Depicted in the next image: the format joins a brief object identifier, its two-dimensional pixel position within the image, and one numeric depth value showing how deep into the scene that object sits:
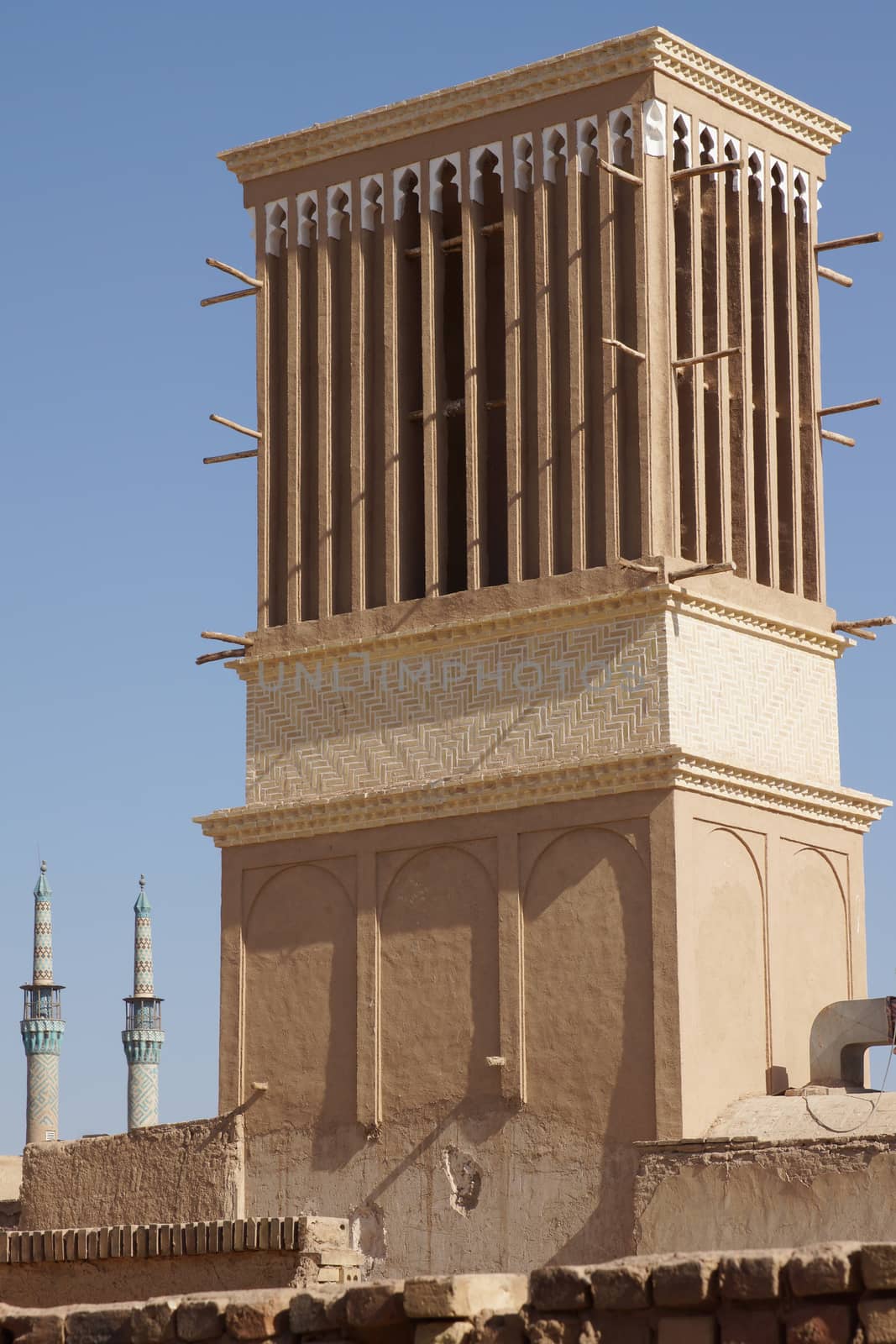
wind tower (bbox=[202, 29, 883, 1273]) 16.03
